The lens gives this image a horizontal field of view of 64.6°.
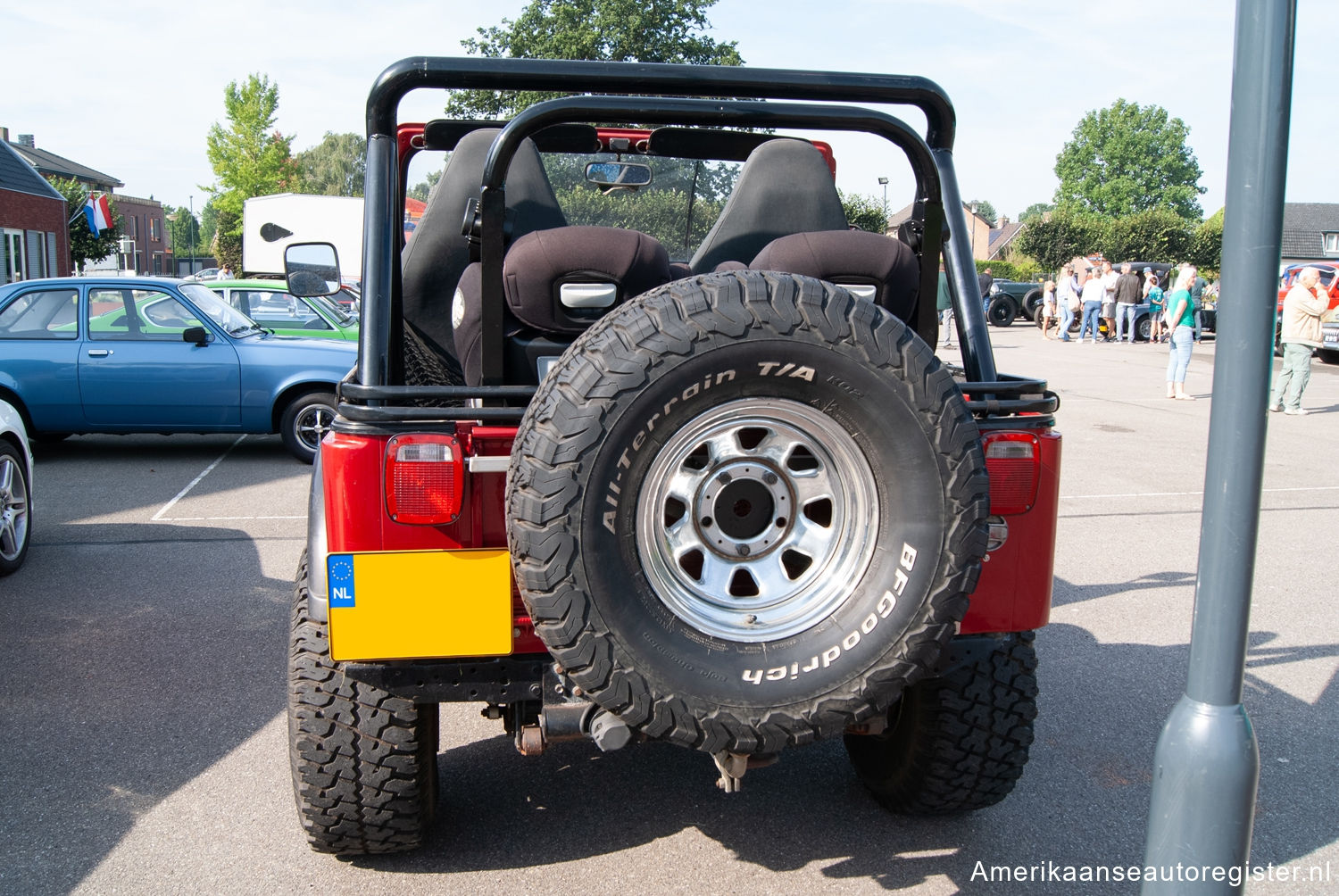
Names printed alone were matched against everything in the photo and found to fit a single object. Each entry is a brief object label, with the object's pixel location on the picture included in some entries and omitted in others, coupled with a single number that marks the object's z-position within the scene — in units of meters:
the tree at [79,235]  41.16
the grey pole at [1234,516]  1.99
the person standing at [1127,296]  27.30
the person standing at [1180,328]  14.23
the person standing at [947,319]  21.14
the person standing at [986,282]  25.66
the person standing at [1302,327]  12.34
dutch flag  40.19
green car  11.92
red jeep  2.19
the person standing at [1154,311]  27.75
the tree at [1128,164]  92.31
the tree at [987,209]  130.14
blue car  8.95
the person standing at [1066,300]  27.14
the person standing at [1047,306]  27.91
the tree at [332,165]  76.50
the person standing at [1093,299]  26.61
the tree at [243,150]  53.41
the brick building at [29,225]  30.88
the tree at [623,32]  34.22
